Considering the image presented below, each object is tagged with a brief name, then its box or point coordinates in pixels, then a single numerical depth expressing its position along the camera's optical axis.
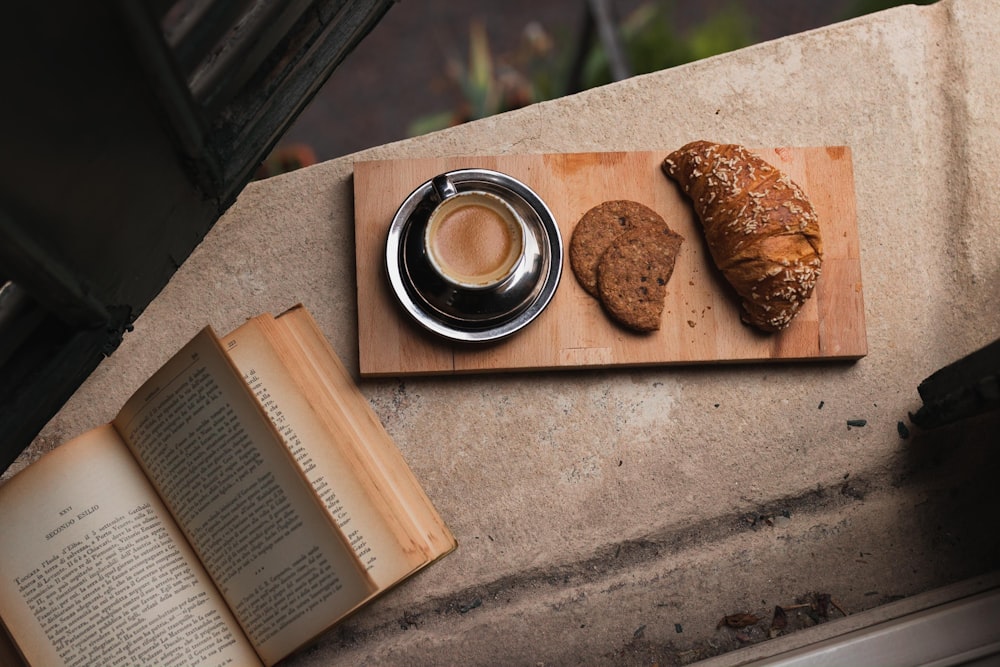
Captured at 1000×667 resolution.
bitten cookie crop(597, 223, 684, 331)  1.25
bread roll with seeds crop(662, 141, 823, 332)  1.21
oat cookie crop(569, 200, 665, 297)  1.27
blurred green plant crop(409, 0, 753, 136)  1.90
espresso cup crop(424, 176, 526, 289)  1.21
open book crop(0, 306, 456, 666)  1.07
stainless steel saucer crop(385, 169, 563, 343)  1.21
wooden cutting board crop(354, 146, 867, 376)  1.26
